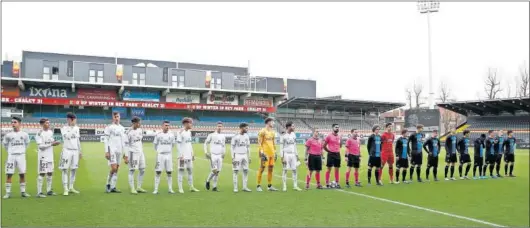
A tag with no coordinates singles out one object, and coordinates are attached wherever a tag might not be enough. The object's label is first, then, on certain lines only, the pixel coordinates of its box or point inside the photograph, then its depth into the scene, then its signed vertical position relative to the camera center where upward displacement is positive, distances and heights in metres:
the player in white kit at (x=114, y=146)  11.08 -0.44
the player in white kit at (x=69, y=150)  10.81 -0.51
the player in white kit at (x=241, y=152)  12.20 -0.66
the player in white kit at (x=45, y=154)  10.52 -0.59
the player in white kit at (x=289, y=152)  12.59 -0.70
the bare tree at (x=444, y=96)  43.72 +3.17
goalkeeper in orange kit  12.20 -0.53
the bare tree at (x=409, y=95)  56.12 +4.03
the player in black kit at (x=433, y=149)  14.77 -0.73
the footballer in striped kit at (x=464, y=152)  15.61 -0.89
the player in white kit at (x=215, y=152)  12.14 -0.65
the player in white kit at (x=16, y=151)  10.28 -0.50
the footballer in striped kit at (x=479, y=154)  16.12 -1.00
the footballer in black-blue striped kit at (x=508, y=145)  15.81 -0.67
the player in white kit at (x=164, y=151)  11.56 -0.59
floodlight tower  40.71 +4.65
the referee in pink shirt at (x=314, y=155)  12.75 -0.79
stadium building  44.03 +3.78
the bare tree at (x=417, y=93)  54.81 +4.21
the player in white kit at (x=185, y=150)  11.87 -0.58
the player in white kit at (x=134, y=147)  11.28 -0.47
